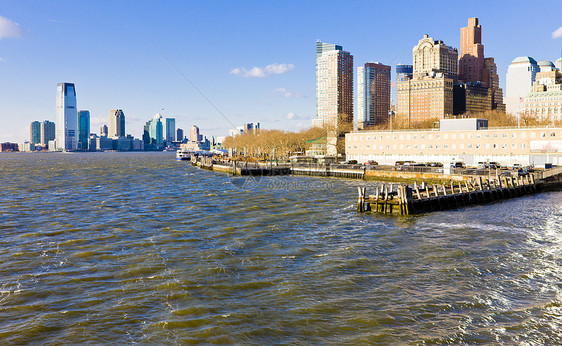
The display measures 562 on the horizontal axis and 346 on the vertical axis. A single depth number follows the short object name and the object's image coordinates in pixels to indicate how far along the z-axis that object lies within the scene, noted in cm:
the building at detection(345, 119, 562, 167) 8308
